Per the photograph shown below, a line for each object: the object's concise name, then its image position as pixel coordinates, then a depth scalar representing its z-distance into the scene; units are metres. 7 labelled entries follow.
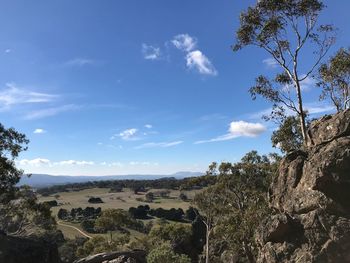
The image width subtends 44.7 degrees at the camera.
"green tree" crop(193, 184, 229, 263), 55.50
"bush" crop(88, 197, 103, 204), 185.12
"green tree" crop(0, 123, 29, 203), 39.72
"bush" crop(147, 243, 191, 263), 45.09
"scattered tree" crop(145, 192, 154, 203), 178.05
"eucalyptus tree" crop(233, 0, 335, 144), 34.78
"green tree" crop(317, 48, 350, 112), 36.81
